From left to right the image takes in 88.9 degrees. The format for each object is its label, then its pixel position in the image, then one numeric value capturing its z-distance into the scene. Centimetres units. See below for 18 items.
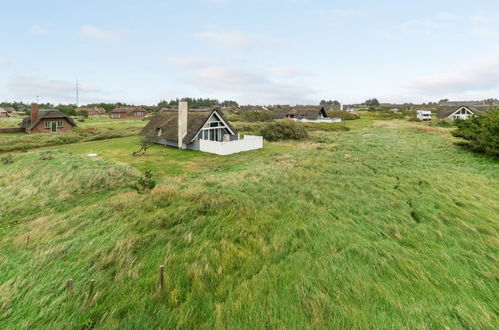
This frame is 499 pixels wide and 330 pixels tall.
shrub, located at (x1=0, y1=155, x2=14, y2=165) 1944
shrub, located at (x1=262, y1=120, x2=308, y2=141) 3556
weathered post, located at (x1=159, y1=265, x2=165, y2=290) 608
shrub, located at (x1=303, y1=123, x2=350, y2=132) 4750
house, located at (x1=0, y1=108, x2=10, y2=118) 8155
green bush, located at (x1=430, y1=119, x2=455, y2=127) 5482
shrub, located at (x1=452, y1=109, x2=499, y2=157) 2184
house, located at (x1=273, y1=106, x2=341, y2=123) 6436
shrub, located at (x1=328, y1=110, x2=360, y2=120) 7223
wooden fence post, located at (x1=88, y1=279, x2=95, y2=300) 571
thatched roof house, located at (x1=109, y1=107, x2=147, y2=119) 8506
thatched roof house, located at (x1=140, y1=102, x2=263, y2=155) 2520
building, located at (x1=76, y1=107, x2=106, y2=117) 10219
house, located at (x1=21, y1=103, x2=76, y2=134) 3840
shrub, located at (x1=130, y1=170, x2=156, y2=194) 1250
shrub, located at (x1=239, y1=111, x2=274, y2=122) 6732
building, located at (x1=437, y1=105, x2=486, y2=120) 6612
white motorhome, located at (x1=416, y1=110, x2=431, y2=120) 7305
